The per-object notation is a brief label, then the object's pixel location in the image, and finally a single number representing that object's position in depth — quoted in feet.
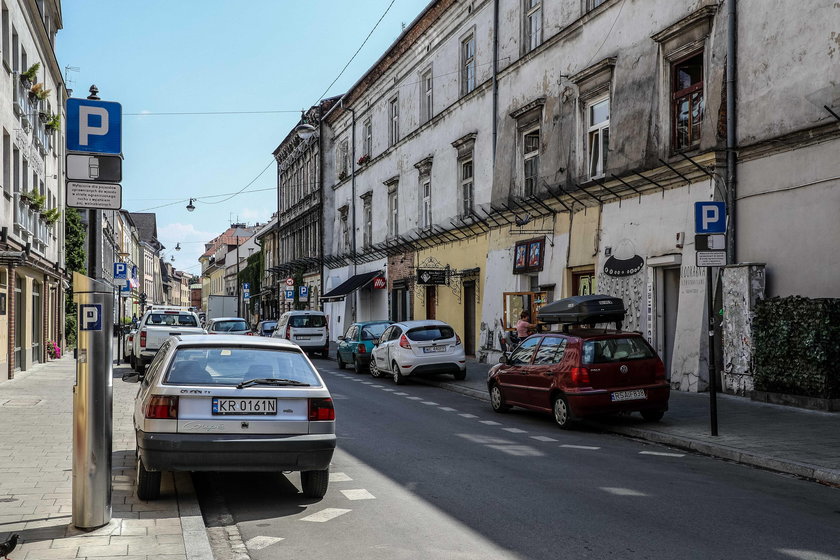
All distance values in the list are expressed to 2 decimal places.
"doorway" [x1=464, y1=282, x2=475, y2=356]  88.89
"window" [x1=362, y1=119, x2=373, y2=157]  125.80
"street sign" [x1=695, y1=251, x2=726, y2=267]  35.76
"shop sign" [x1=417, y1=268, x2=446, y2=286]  88.58
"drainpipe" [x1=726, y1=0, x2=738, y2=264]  49.62
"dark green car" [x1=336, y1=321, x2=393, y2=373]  77.20
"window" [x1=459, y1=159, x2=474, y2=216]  88.53
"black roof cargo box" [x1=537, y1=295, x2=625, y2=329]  49.85
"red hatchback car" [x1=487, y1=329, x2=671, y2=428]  38.91
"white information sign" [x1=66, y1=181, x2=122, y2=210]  20.35
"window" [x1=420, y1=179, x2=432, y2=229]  100.48
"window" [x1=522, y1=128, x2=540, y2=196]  74.02
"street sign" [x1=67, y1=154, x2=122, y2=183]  20.49
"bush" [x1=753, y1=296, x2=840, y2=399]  40.81
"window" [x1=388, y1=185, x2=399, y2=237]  113.70
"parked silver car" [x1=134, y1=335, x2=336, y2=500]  21.68
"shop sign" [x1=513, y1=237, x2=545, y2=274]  71.67
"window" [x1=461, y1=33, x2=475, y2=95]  87.86
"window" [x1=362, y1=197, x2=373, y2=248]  126.21
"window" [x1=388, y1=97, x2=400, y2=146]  112.57
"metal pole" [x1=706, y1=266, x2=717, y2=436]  34.91
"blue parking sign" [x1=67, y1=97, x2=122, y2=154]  20.54
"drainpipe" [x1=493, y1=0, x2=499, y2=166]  80.28
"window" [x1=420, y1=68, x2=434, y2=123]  100.94
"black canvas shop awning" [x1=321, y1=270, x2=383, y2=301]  118.83
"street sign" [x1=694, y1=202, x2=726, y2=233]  36.35
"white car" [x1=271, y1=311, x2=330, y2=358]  102.37
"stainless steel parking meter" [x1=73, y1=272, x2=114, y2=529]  19.21
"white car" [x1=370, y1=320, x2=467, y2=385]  64.34
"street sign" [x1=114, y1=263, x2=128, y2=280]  78.54
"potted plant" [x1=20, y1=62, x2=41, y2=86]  70.95
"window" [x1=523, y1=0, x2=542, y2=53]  73.56
